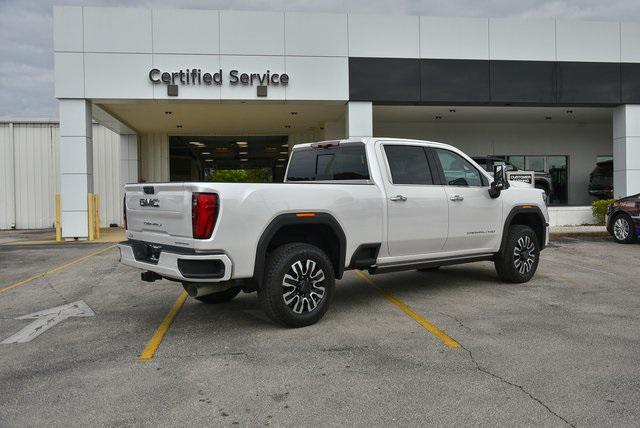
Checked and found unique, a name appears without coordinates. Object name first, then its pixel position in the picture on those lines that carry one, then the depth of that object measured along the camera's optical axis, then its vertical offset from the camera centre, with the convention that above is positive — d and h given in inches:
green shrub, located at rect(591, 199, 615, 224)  665.7 -15.0
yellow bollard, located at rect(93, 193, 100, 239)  609.0 -8.5
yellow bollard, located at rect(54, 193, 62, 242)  596.4 -21.7
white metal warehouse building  850.1 +47.7
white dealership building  580.4 +148.4
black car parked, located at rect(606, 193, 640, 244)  493.7 -21.5
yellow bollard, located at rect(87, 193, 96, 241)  588.7 -14.7
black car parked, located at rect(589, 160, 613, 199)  822.9 +26.3
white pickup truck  187.3 -10.2
